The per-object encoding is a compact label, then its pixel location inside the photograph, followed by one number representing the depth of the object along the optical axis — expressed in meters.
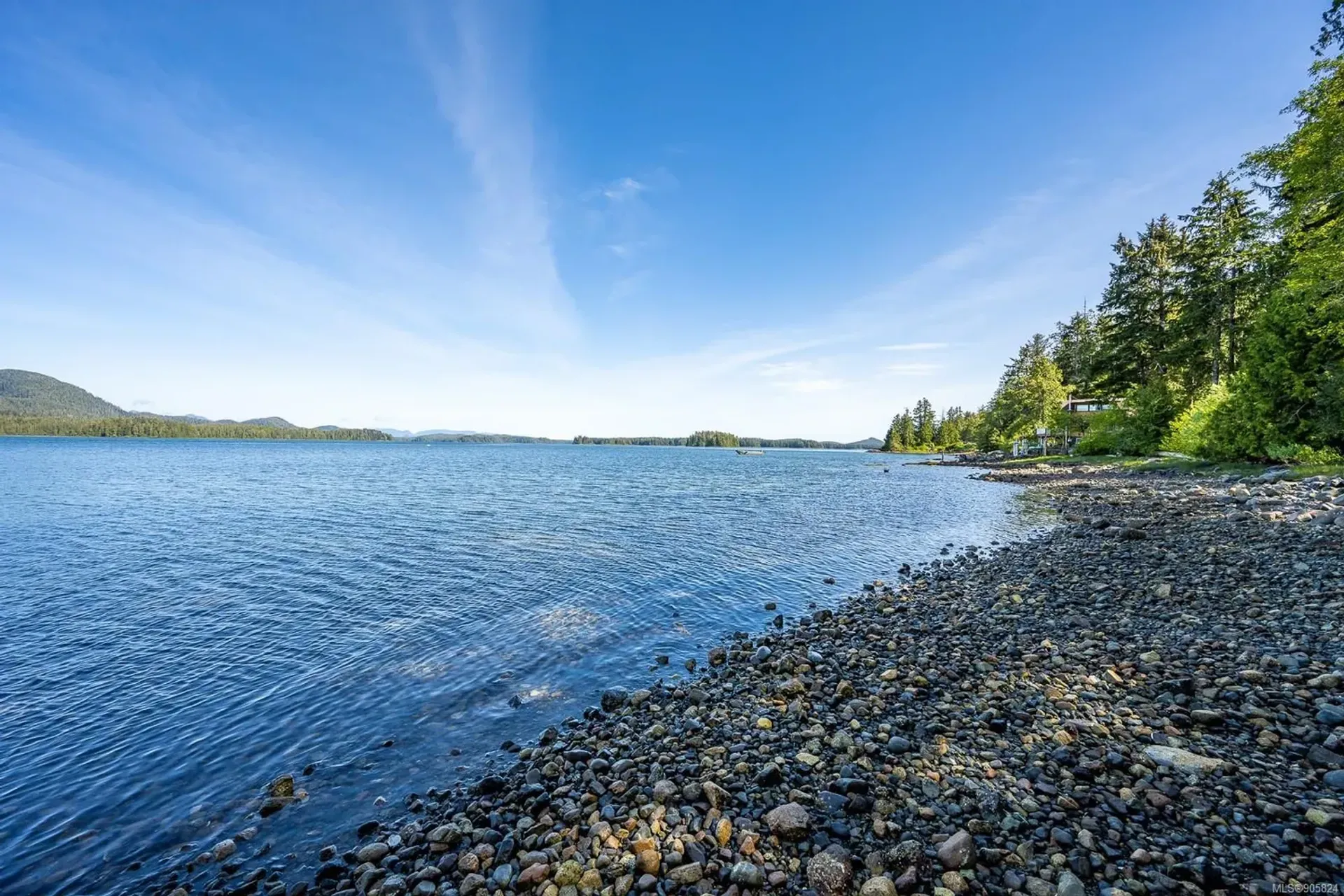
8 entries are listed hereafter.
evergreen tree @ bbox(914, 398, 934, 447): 151.62
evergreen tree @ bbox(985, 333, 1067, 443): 72.81
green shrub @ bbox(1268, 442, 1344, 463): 26.55
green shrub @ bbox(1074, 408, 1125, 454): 56.09
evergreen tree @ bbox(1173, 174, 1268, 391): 41.62
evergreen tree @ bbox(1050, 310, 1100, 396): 72.50
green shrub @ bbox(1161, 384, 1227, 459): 36.12
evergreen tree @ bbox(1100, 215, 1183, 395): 55.44
